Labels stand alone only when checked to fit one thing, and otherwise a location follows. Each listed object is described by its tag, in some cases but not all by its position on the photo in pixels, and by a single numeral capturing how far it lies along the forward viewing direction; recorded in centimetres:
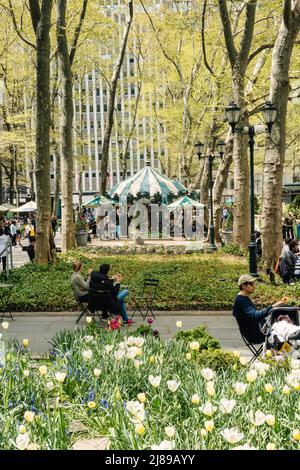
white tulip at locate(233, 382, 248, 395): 467
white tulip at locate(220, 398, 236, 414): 439
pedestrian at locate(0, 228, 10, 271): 1841
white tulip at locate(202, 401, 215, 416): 427
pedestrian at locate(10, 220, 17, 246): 3541
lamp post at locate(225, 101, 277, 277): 1523
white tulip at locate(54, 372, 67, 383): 508
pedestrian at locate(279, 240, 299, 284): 1534
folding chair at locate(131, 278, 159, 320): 1209
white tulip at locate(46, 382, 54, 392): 518
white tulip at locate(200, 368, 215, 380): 504
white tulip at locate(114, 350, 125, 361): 593
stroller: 762
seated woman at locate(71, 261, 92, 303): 1155
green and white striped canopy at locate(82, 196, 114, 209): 3266
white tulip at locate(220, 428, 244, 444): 372
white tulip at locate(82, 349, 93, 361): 571
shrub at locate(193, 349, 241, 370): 704
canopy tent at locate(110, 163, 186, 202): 2852
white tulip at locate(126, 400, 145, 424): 414
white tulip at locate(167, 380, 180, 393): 479
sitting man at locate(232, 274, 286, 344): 802
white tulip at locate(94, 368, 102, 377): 538
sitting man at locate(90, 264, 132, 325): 1105
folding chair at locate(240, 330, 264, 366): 752
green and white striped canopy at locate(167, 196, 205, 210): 3173
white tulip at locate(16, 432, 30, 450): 389
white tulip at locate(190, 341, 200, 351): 590
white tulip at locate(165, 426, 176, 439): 385
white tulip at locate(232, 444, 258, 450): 377
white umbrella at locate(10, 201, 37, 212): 4331
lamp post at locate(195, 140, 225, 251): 2488
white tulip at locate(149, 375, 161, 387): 486
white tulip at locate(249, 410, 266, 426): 417
